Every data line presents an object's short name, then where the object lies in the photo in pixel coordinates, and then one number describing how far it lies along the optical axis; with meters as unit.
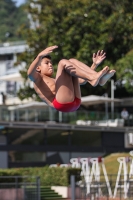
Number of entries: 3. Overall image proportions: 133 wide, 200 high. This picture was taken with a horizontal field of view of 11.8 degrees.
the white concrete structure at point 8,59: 70.38
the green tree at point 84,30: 47.06
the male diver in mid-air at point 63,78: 10.67
